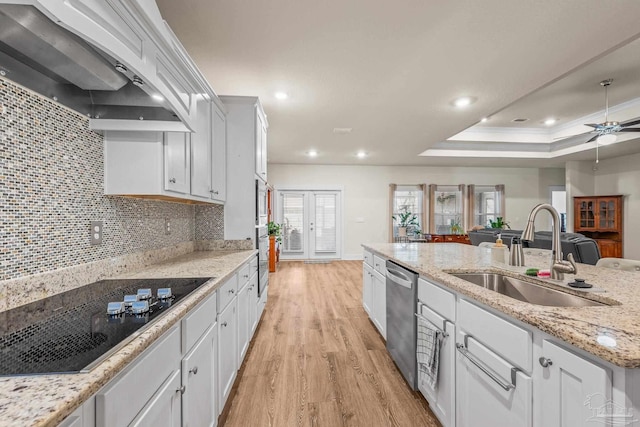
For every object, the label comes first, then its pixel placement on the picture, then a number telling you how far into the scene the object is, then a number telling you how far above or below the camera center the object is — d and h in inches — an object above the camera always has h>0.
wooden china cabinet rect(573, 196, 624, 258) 241.4 -3.5
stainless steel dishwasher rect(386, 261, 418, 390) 74.9 -29.3
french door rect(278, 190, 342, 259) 296.2 -8.3
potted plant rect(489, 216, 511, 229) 282.8 -6.7
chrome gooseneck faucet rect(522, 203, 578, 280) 54.7 -6.3
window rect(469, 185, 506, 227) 305.6 +14.4
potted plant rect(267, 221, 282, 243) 238.8 -11.9
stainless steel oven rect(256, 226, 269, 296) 116.9 -17.3
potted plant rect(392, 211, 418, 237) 303.9 -3.0
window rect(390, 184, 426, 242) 304.3 +13.1
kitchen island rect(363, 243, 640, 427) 29.4 -17.8
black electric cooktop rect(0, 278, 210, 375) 26.5 -13.5
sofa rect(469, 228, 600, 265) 122.6 -12.9
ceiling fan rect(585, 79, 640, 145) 146.7 +46.4
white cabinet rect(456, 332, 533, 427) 40.0 -27.3
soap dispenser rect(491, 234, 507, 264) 77.2 -9.9
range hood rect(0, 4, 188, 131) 34.2 +22.2
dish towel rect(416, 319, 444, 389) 62.6 -30.8
